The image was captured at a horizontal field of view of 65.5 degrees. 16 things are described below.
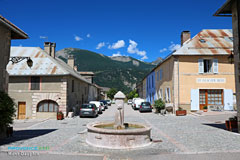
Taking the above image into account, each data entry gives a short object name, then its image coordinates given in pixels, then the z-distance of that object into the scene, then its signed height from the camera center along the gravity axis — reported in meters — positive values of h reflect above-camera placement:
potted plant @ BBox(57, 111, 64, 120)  16.06 -2.00
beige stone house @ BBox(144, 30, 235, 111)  18.05 +1.42
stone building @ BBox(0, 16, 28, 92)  8.25 +2.20
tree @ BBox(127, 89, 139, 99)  58.99 -0.31
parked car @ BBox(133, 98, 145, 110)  26.47 -1.42
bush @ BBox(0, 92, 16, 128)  7.44 -0.70
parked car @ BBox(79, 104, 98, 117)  17.12 -1.67
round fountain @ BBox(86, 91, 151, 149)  6.44 -1.59
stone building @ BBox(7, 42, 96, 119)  17.12 +0.25
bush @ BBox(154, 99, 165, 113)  19.38 -1.22
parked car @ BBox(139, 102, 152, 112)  22.09 -1.76
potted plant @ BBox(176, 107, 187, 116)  17.27 -1.73
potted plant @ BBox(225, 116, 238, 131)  9.56 -1.57
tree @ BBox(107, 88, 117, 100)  65.86 -0.01
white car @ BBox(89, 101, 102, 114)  22.04 -1.68
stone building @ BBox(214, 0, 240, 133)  9.09 +3.16
